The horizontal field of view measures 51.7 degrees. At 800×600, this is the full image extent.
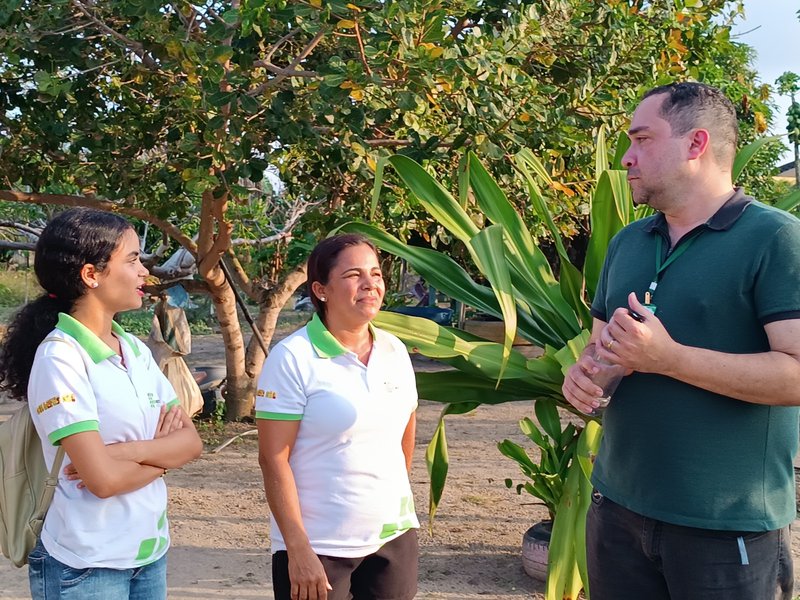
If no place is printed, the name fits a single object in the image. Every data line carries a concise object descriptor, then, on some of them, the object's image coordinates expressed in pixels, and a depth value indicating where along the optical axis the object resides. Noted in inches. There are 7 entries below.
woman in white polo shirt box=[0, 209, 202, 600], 69.9
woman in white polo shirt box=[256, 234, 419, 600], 81.3
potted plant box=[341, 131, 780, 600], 124.2
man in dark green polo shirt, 63.1
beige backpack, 72.7
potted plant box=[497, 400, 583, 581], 135.3
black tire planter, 147.5
